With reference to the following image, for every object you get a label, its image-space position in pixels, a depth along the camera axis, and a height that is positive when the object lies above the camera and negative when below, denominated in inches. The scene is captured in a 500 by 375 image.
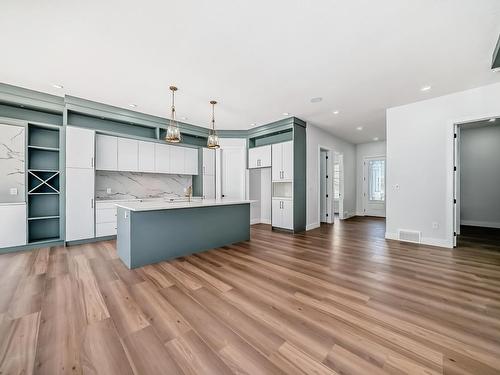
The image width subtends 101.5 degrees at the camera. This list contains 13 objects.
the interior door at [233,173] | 246.8 +18.1
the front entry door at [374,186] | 307.0 +3.6
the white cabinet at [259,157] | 230.2 +36.4
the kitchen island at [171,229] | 118.3 -27.7
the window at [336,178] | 333.7 +16.3
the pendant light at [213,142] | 146.8 +33.3
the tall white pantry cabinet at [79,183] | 158.2 +3.8
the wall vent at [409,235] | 165.3 -38.6
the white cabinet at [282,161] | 208.1 +28.5
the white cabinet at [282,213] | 208.5 -26.5
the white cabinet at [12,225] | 139.5 -26.1
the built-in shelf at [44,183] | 158.2 +3.4
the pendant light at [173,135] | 129.0 +33.5
